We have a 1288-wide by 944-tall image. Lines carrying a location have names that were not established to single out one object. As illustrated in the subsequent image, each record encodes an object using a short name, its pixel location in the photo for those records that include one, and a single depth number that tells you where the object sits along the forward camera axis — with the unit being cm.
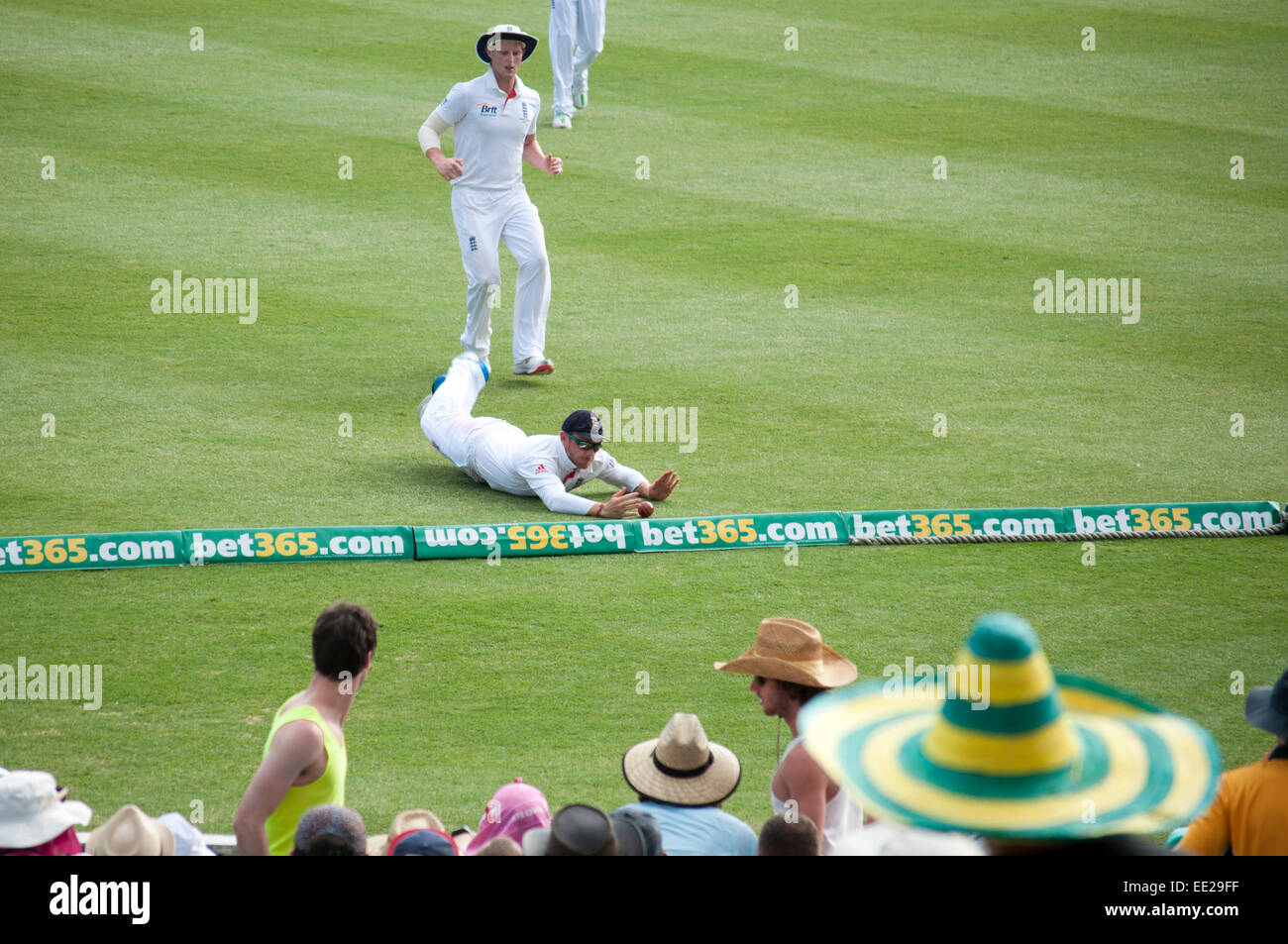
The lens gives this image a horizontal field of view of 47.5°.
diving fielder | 902
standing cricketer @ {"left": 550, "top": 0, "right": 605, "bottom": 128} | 1925
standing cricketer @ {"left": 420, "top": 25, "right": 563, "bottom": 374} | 1149
